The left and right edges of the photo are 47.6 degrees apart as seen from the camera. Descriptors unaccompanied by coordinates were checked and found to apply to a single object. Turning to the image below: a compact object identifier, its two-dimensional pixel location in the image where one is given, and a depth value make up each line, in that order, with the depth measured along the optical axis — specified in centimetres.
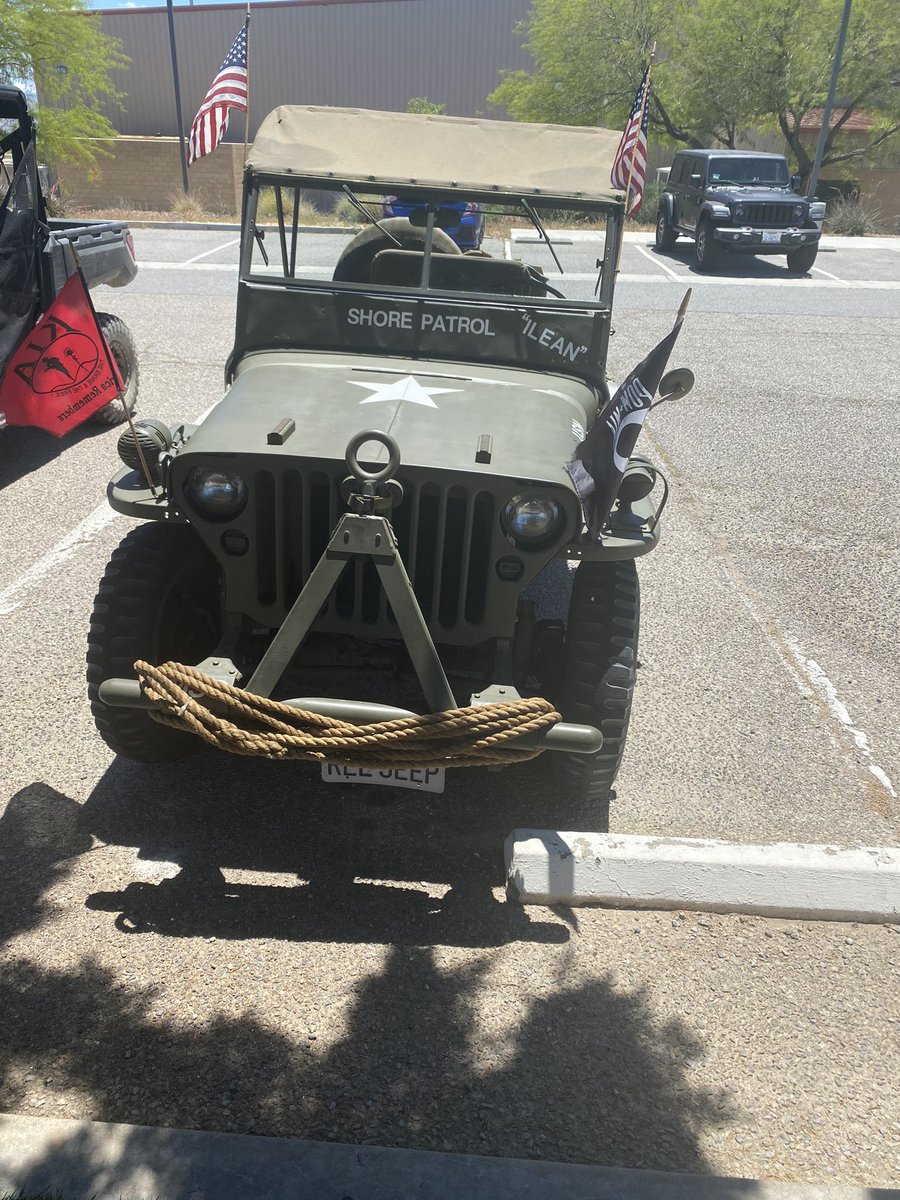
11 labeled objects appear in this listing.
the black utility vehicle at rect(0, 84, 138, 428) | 677
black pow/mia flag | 309
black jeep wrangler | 1667
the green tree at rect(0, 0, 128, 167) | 2117
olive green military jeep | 314
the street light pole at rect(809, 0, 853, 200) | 2284
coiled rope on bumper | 282
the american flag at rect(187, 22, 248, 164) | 629
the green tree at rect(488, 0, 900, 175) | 2731
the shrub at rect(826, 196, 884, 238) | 2377
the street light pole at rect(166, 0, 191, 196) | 2595
